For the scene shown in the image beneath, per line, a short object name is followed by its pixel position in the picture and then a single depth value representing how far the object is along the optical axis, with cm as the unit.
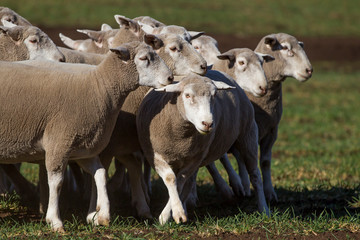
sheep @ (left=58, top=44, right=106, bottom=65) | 1455
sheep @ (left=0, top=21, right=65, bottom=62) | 1348
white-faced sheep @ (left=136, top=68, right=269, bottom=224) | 1134
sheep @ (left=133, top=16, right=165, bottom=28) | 1600
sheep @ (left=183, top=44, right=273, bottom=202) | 1482
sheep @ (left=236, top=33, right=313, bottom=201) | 1570
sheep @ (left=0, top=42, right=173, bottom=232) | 1112
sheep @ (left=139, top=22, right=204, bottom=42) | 1437
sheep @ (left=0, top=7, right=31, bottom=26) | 1537
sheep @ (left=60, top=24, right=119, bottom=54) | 1633
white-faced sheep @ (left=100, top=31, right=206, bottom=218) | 1276
